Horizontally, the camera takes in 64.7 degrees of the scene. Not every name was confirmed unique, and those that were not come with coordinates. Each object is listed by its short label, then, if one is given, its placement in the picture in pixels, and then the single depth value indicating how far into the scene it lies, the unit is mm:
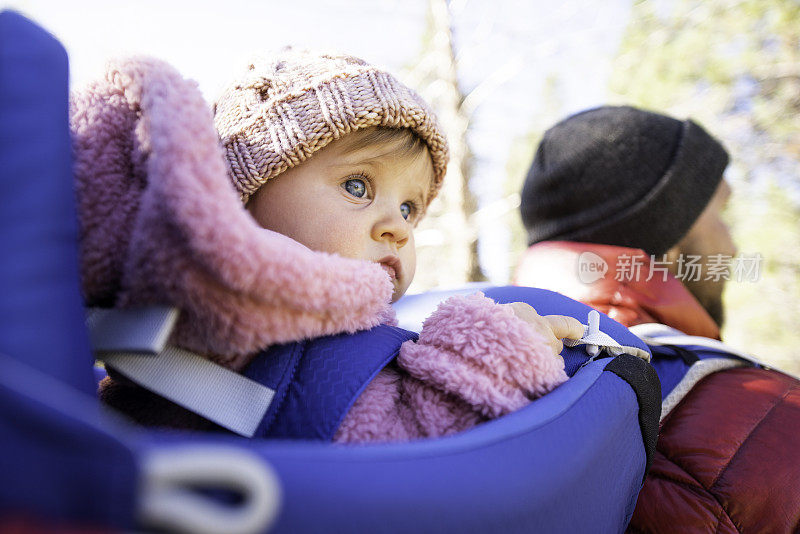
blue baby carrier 170
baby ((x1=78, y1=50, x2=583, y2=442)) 245
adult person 423
